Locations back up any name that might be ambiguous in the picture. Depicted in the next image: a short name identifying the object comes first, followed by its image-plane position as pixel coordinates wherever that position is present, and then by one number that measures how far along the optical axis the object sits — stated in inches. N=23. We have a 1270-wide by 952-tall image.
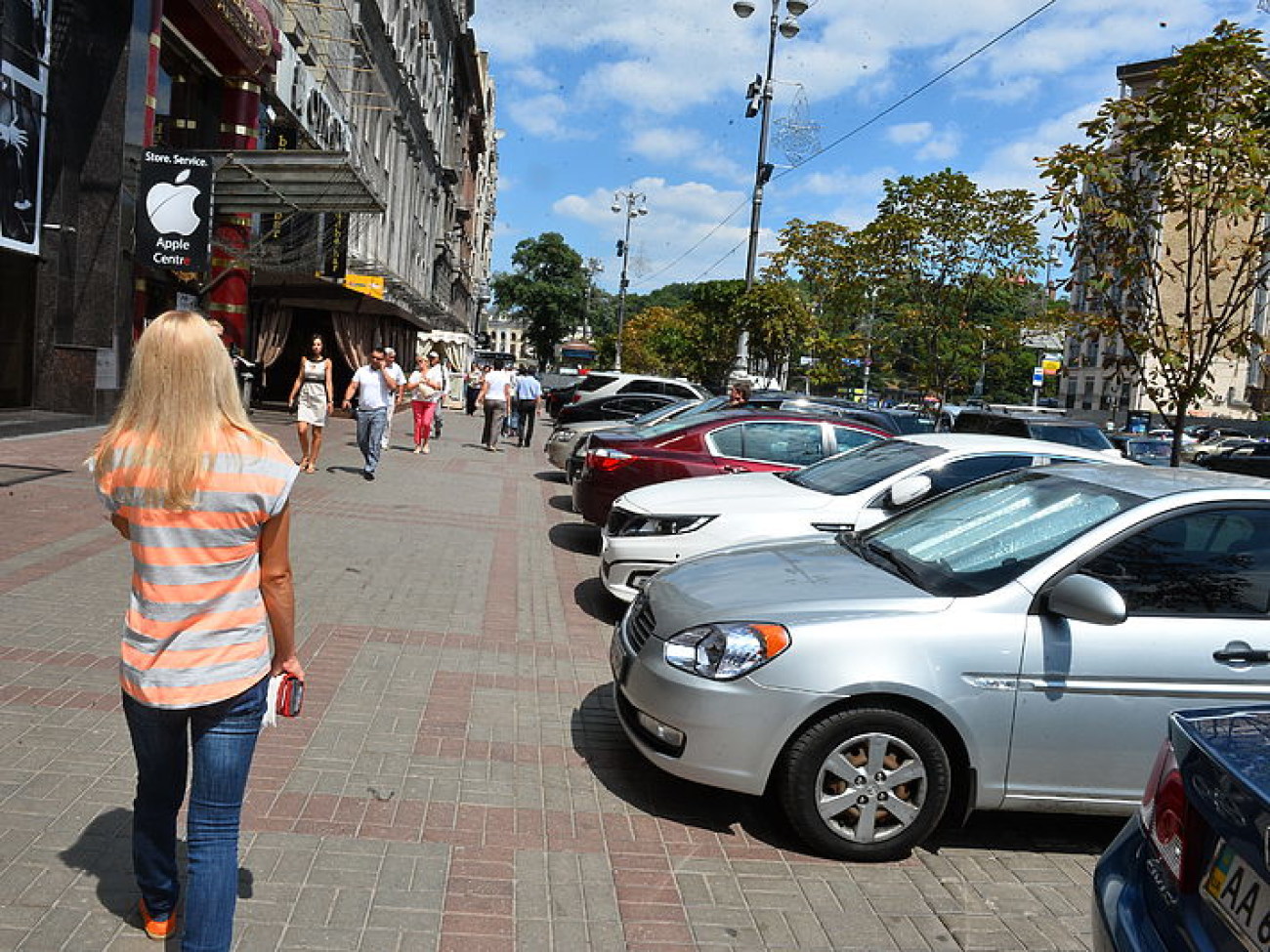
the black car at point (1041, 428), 575.5
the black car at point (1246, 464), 522.3
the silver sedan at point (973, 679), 156.9
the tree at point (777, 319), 1186.0
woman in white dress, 516.1
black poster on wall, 518.3
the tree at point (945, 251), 751.1
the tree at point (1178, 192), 371.6
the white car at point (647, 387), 972.6
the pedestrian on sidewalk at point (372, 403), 536.7
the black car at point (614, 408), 795.4
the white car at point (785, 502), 281.1
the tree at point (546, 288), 3828.7
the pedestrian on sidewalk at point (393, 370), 567.6
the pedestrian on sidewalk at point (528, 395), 870.4
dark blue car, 82.8
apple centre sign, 602.2
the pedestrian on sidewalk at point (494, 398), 810.8
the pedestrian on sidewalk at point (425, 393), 717.3
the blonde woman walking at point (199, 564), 102.7
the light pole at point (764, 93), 851.4
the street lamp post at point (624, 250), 2305.6
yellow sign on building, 1093.1
